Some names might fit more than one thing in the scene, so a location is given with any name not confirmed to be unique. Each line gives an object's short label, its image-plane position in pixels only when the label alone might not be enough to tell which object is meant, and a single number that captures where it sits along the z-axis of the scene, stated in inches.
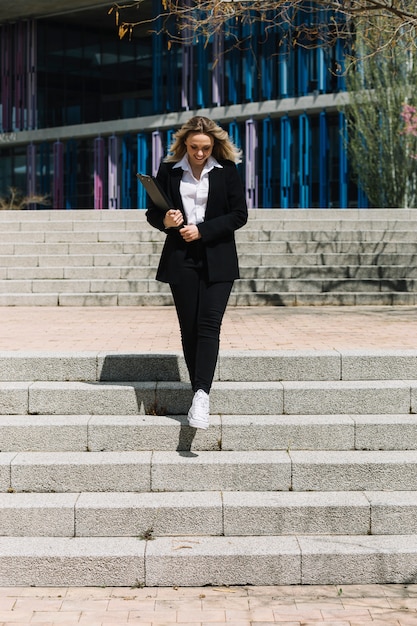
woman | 228.8
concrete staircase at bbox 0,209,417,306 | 517.0
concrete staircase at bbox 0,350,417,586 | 201.0
